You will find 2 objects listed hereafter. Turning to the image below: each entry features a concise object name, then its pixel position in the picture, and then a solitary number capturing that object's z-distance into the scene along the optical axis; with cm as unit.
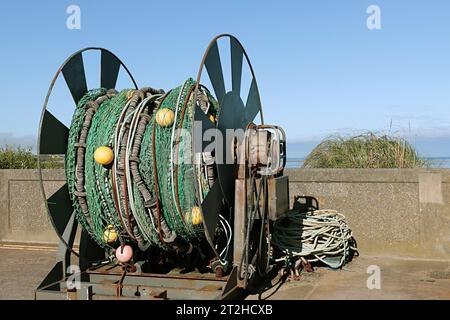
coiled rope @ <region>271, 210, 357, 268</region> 649
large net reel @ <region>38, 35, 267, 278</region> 510
